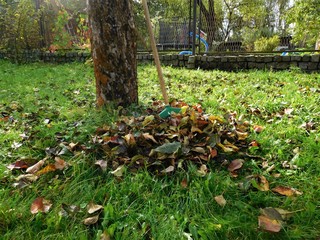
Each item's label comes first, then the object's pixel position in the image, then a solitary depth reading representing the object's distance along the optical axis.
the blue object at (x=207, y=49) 7.24
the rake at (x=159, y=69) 2.30
